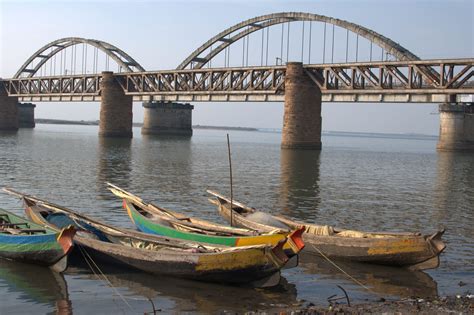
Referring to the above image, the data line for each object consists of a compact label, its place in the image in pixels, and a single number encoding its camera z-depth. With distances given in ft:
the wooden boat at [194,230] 45.60
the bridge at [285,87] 211.20
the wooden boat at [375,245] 48.06
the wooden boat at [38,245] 44.34
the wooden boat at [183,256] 41.47
